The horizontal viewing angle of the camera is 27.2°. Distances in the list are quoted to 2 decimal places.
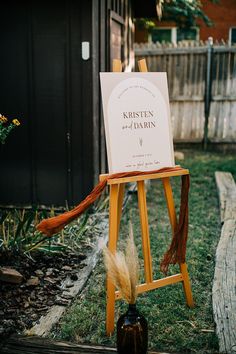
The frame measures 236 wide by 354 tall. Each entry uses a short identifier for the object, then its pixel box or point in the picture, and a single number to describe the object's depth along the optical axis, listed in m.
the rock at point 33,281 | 3.96
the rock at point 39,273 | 4.17
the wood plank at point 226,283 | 3.17
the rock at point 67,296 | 3.82
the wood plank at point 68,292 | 3.32
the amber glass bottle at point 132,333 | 2.59
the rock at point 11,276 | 3.90
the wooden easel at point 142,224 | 3.32
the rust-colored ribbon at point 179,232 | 3.55
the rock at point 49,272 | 4.21
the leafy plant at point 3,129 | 3.89
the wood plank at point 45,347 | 2.79
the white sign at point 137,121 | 3.35
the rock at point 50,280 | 4.08
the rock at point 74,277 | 4.17
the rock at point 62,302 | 3.73
